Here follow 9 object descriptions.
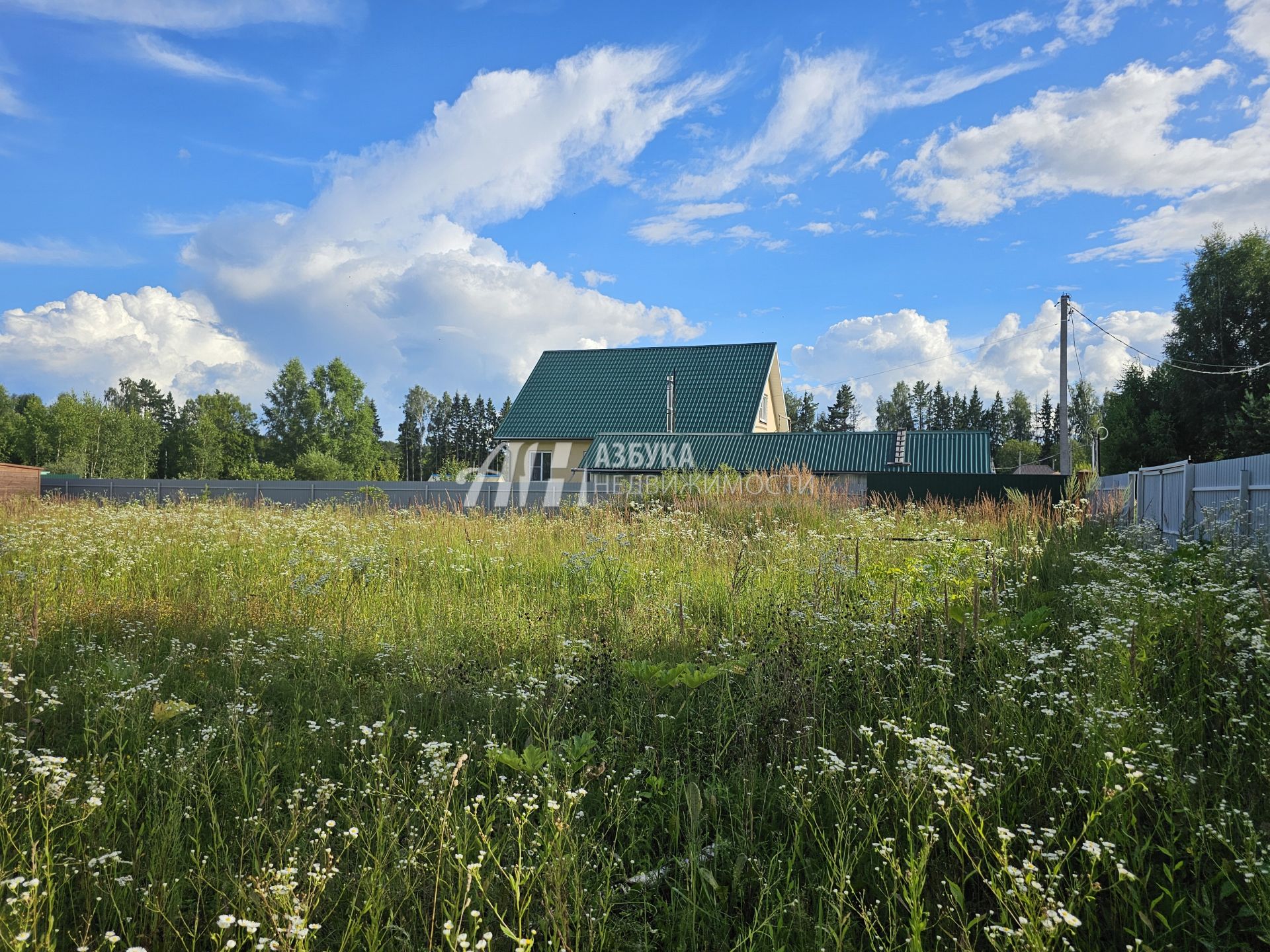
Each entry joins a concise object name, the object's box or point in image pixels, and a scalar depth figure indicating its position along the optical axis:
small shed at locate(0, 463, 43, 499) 21.53
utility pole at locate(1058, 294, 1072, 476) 22.25
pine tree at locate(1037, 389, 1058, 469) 86.94
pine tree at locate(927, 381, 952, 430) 88.88
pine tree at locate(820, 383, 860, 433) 87.38
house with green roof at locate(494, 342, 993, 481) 25.16
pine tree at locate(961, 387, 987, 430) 87.94
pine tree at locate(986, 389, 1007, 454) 88.25
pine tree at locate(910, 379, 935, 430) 90.00
